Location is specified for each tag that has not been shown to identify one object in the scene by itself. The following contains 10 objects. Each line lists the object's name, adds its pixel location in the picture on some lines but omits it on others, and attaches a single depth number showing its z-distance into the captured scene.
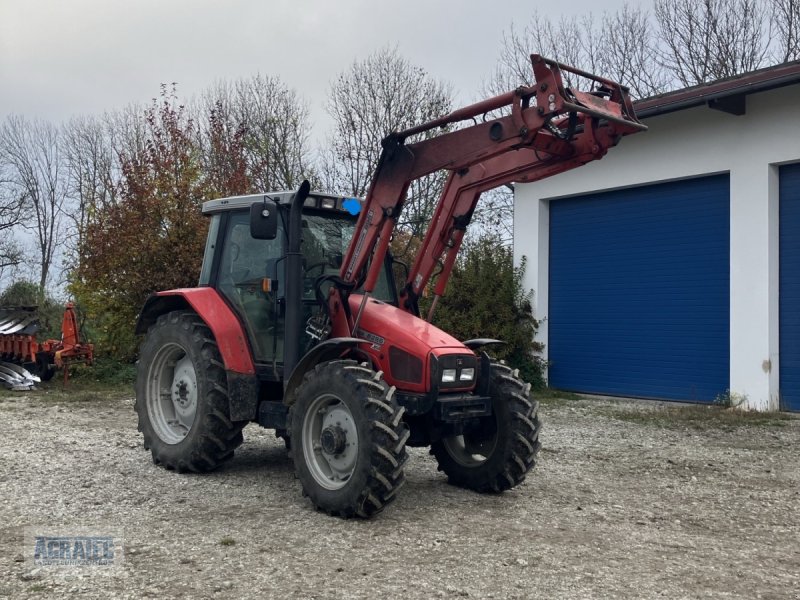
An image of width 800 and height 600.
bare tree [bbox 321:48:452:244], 24.59
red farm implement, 14.35
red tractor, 5.46
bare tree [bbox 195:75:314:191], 24.72
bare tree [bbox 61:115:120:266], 34.91
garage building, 11.80
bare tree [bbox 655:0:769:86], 23.64
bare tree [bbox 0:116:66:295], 37.12
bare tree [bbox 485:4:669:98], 26.14
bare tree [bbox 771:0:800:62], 22.48
